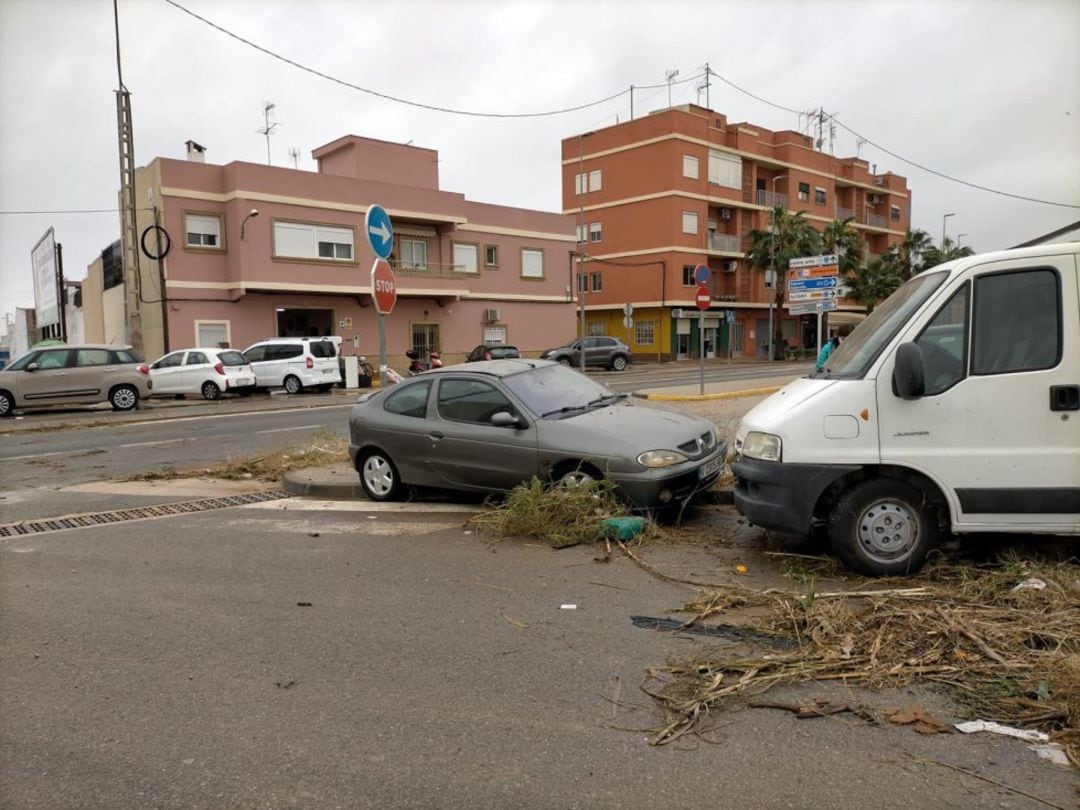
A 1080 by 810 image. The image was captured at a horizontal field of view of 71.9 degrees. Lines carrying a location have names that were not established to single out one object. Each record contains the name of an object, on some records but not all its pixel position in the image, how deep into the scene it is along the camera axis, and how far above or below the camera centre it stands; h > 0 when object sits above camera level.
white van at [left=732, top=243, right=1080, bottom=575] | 4.66 -0.46
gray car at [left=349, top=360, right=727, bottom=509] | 6.41 -0.70
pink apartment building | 27.34 +4.43
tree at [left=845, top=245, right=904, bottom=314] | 52.72 +5.30
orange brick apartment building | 46.66 +9.74
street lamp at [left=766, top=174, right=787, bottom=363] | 47.58 +5.58
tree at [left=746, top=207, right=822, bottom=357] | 46.88 +7.25
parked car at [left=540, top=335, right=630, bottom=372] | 33.56 +0.37
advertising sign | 43.98 +5.84
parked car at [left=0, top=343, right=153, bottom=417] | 19.00 -0.19
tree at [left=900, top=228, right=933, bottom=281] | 54.19 +7.73
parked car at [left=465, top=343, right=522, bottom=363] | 29.83 +0.46
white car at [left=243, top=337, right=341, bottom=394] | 24.83 +0.10
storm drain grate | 7.35 -1.53
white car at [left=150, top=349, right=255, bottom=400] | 23.05 -0.16
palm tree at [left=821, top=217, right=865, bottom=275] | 50.15 +7.71
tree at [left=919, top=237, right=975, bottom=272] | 55.03 +7.63
